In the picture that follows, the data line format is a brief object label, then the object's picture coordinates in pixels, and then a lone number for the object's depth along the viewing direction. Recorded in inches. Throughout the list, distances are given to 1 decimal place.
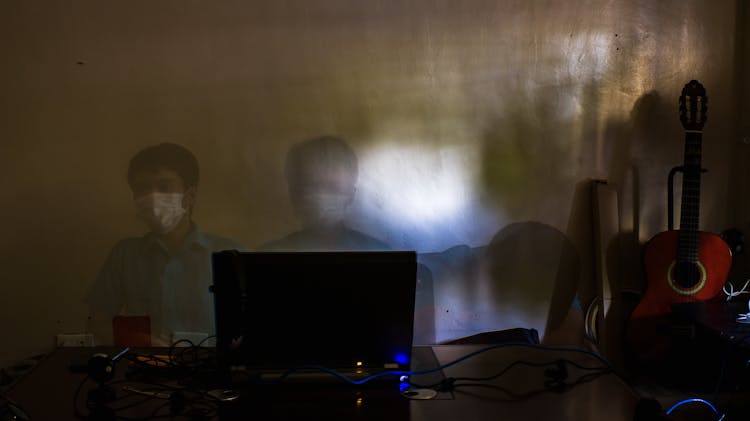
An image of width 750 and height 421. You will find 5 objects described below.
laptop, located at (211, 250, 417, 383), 65.8
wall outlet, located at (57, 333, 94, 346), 115.9
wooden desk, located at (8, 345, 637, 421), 62.7
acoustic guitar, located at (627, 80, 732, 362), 107.5
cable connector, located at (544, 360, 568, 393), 69.3
